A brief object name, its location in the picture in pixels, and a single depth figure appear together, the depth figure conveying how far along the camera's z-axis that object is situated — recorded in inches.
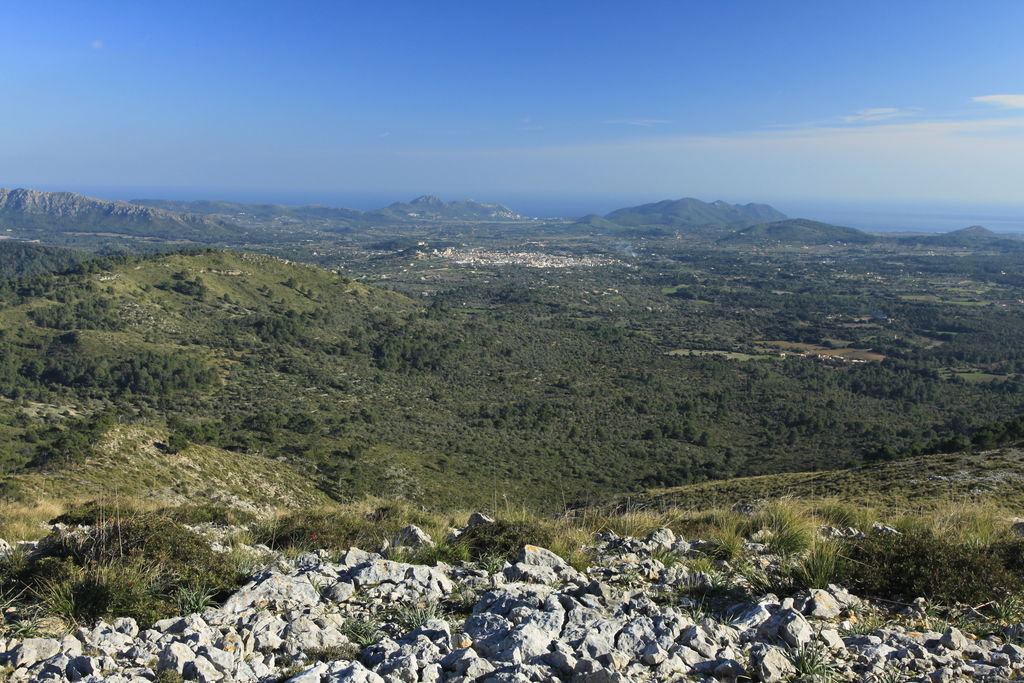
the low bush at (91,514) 295.6
